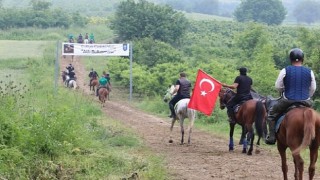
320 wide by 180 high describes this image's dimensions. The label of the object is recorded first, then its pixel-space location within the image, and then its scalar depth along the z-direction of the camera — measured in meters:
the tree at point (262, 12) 109.88
